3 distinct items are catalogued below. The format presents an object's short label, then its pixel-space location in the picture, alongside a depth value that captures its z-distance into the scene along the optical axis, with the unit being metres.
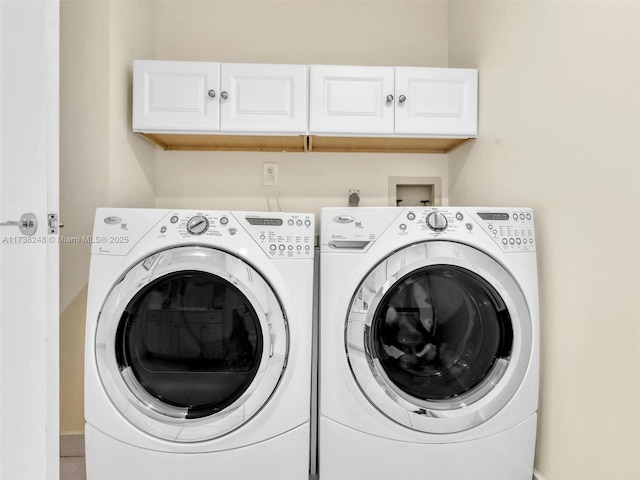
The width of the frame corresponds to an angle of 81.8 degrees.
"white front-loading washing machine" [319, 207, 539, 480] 1.15
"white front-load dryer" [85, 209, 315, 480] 1.11
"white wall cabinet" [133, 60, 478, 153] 1.55
